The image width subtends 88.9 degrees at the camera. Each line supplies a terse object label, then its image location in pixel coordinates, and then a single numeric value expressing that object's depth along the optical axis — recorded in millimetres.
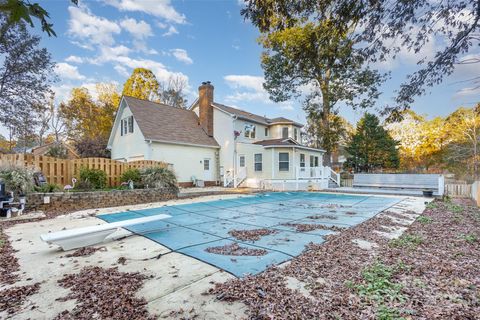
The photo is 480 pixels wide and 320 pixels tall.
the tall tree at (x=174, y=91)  29844
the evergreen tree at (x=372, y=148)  25016
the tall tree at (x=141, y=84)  26641
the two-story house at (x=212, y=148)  15961
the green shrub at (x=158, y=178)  10891
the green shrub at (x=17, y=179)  7484
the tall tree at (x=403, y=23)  3926
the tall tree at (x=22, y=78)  14883
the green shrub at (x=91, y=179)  9375
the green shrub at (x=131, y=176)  10578
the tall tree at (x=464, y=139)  21812
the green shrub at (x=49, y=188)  8195
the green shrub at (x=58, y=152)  19453
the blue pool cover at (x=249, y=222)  3961
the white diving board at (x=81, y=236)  4102
